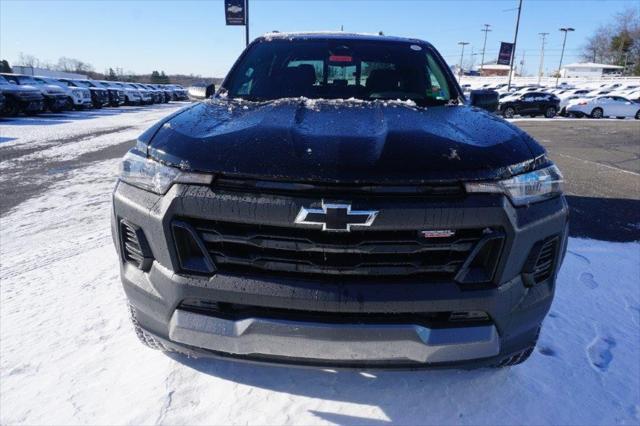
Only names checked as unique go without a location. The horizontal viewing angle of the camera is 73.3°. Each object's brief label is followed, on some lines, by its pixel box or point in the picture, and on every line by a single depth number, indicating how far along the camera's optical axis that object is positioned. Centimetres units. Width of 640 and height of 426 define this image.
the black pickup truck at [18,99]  1554
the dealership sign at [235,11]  1411
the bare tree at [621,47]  8400
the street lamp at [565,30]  7662
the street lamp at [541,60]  8793
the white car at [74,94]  2023
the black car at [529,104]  2500
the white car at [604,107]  2600
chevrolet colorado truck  159
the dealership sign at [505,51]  3440
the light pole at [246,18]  1396
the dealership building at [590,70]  8756
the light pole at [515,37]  3469
